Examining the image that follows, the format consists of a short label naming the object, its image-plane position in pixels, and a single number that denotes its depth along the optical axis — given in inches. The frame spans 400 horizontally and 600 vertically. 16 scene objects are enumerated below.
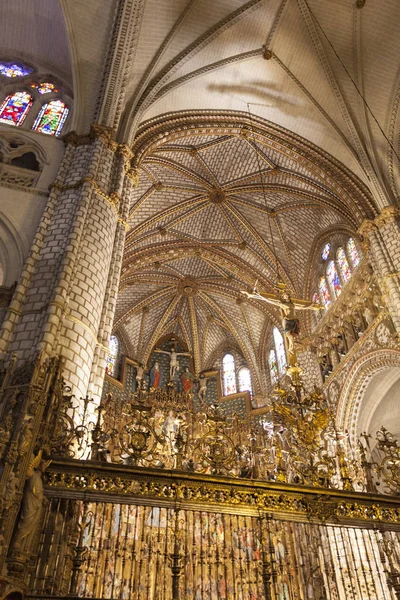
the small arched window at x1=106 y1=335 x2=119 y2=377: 777.9
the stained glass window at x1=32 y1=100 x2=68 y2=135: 479.8
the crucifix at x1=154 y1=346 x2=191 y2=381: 832.9
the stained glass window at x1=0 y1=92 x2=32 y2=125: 483.2
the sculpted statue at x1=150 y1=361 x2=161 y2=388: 815.5
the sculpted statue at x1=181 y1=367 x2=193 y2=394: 812.9
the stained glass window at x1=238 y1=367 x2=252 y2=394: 796.7
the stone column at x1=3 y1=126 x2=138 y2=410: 271.7
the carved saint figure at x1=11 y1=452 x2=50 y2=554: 177.2
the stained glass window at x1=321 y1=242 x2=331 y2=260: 666.8
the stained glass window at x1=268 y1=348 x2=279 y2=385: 748.2
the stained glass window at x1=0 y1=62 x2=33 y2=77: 538.9
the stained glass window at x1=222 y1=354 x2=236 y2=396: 813.9
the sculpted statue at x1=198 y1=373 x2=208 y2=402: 808.9
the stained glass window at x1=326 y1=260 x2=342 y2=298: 617.6
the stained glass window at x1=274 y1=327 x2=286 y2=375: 729.6
